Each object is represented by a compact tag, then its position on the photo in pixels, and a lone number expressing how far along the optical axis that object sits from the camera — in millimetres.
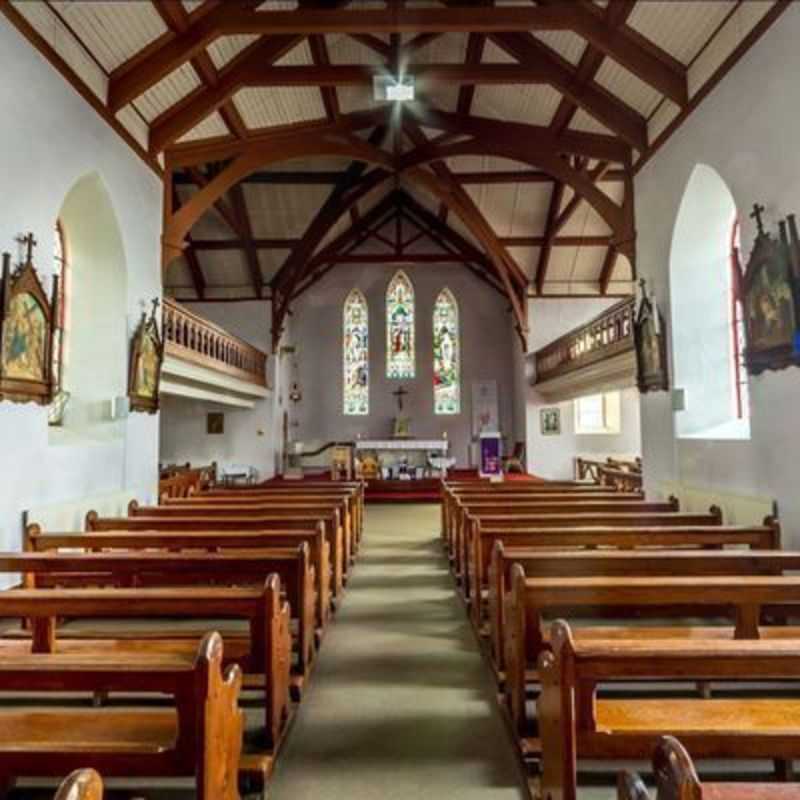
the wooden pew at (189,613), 2547
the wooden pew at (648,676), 1821
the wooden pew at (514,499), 5828
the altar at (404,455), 13234
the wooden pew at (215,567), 3262
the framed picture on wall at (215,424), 13680
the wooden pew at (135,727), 1686
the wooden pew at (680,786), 1125
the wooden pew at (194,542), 3988
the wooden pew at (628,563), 3232
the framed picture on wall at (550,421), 13719
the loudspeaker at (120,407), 5875
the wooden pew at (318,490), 7254
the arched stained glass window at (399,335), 15984
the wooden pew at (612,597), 2623
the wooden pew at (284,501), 6145
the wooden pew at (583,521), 4570
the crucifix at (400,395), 15805
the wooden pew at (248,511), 5316
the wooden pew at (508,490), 6729
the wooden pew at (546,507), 5332
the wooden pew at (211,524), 4734
